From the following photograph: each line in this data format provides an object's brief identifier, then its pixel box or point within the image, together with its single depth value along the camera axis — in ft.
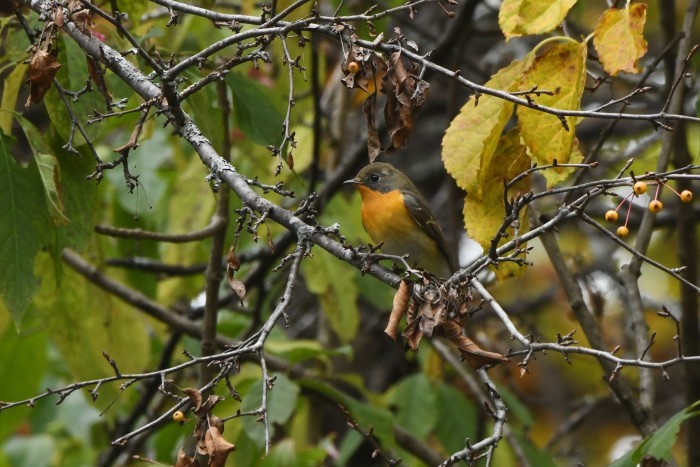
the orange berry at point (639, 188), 17.28
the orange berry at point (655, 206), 19.22
